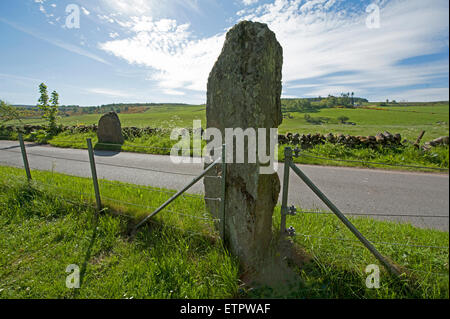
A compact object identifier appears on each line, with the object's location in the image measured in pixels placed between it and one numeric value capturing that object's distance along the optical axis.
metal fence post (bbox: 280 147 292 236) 2.50
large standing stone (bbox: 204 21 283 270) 2.44
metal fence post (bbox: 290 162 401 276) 2.24
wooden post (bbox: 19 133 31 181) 4.74
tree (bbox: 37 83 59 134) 15.80
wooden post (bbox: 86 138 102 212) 3.65
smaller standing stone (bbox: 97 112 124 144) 11.77
